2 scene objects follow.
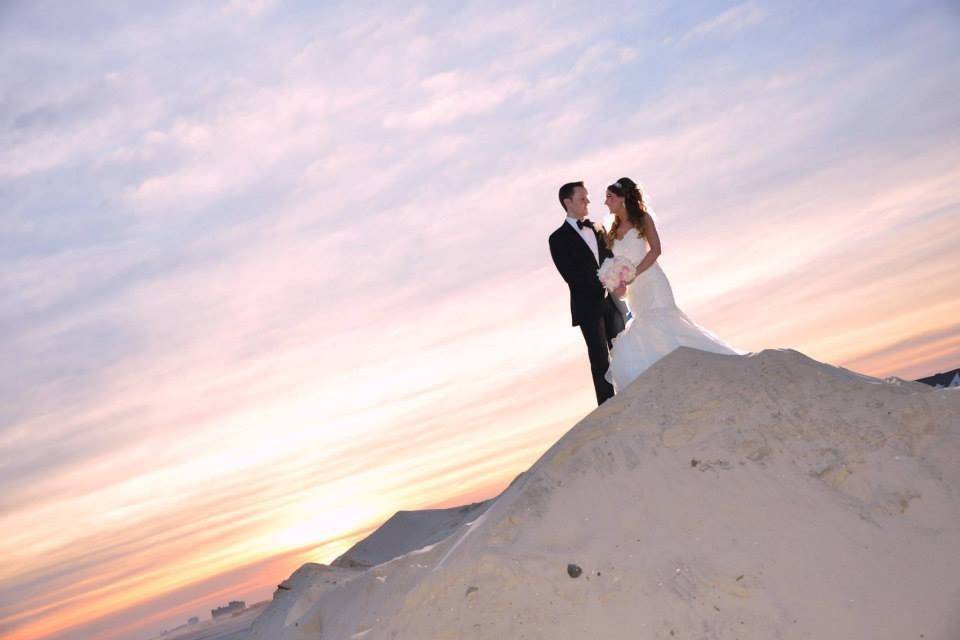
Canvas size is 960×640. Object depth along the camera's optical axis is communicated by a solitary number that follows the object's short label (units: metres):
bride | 9.70
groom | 10.32
